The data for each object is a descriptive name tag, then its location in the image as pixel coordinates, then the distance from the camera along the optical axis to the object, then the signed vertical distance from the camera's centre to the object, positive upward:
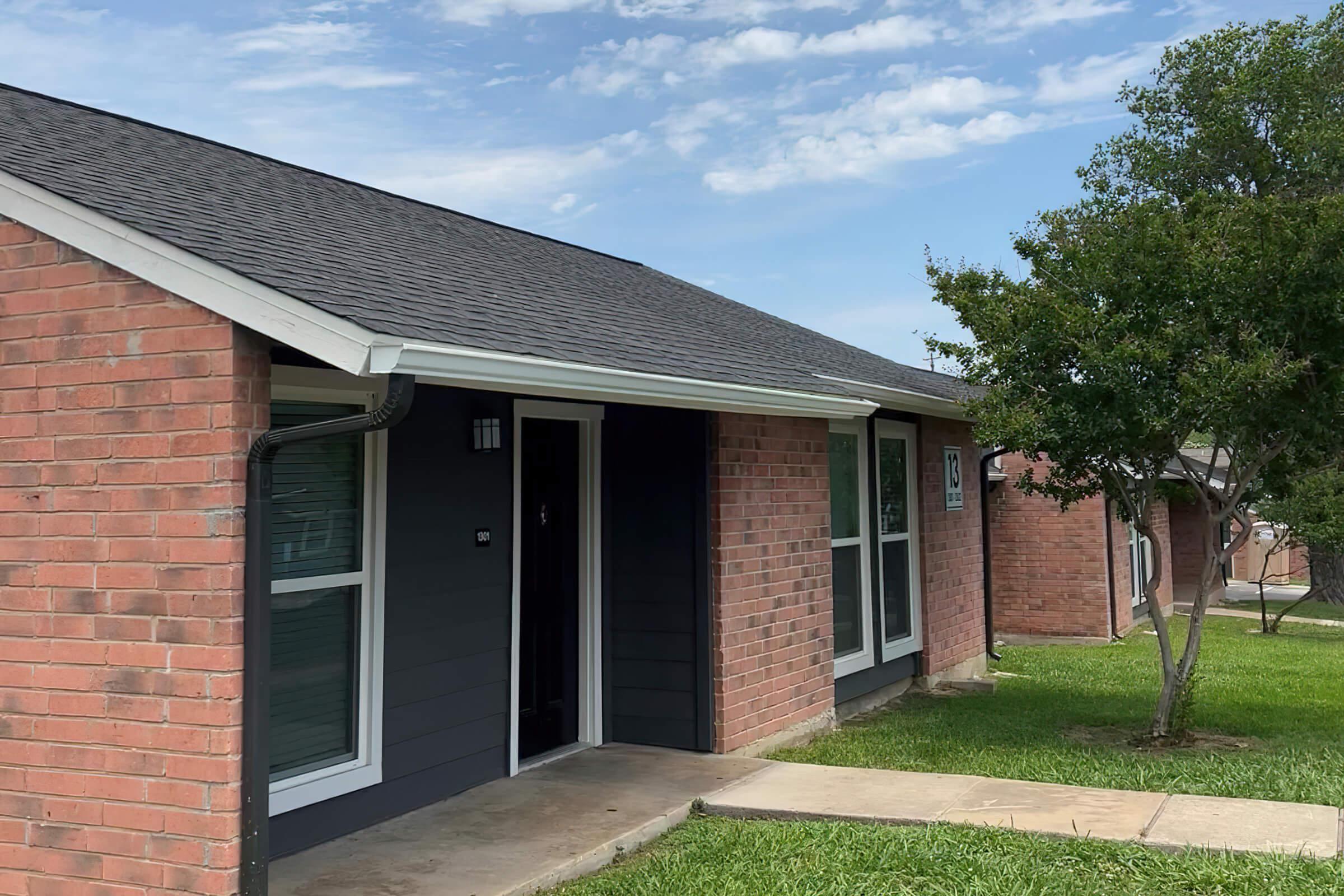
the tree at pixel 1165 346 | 7.23 +1.18
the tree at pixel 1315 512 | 16.22 +0.11
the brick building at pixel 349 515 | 4.03 +0.05
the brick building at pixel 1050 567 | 16.41 -0.68
